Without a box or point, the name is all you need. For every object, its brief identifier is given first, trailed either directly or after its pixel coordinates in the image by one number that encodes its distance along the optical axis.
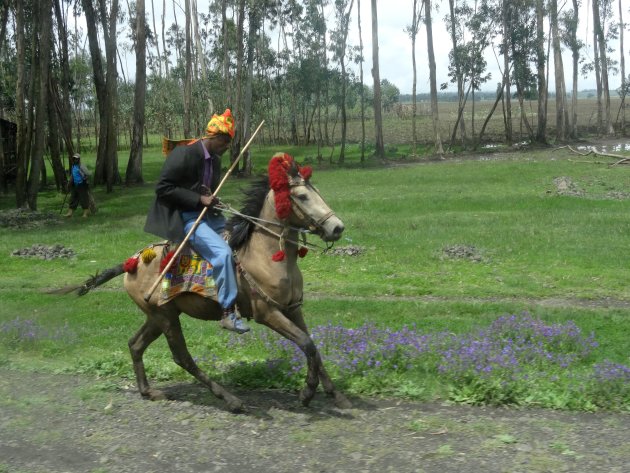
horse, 7.09
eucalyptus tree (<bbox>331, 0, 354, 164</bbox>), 50.92
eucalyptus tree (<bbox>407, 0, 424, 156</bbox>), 53.25
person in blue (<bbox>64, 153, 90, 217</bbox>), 25.61
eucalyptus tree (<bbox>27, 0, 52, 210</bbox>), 27.19
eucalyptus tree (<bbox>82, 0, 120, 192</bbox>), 33.88
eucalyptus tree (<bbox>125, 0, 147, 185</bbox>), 35.03
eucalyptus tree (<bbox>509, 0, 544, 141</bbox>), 50.22
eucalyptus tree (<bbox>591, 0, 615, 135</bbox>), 58.03
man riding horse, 7.20
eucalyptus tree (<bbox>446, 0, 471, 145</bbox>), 52.14
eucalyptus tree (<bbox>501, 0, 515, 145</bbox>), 49.91
